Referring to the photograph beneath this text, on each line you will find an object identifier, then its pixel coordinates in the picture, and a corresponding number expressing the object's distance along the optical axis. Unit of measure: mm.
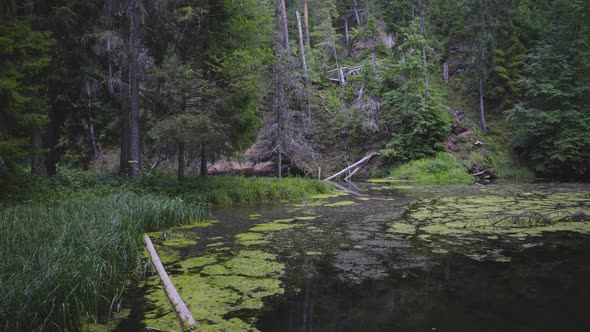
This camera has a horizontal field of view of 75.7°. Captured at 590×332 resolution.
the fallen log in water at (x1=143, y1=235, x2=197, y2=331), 3271
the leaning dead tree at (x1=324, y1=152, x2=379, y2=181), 21672
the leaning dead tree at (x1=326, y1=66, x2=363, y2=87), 26270
